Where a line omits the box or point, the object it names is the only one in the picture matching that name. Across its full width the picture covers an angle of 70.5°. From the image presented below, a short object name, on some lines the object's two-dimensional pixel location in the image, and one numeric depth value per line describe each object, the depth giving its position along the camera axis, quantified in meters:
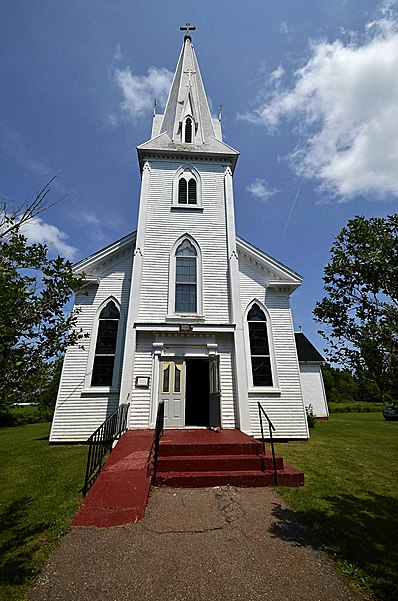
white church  10.28
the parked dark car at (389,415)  24.33
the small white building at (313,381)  22.94
